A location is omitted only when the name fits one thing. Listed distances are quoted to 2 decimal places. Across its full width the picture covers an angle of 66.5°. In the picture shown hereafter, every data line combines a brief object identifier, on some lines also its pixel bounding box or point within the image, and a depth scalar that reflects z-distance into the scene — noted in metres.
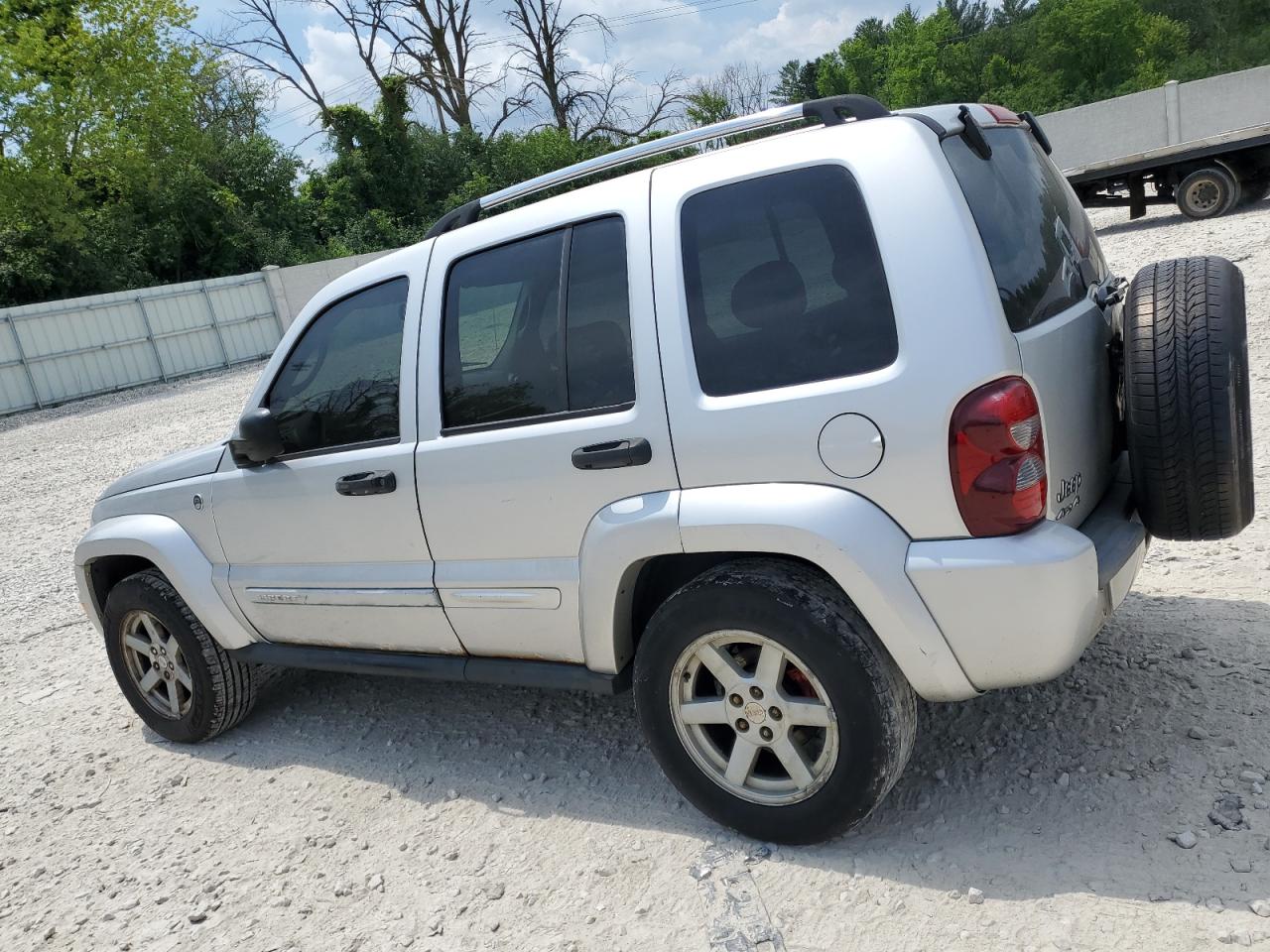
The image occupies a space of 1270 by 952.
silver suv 2.40
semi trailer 13.22
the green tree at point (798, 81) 68.78
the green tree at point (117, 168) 26.36
